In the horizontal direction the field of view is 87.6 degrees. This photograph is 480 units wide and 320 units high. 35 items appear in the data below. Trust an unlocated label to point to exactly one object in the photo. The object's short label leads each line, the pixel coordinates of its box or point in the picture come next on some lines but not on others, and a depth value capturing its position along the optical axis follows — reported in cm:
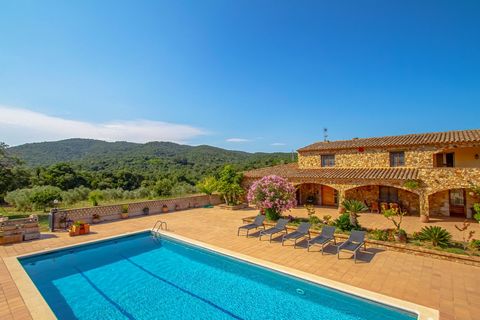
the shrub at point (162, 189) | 2533
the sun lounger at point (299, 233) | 1013
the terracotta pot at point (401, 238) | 960
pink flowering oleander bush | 1282
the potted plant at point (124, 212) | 1619
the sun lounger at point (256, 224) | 1176
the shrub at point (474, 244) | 844
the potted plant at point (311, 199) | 2055
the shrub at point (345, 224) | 1112
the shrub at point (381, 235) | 995
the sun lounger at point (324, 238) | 938
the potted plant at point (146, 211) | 1752
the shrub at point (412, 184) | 1420
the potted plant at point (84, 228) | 1232
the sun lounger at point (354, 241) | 895
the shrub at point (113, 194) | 2511
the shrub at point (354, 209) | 1148
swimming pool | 598
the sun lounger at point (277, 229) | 1081
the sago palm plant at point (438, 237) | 902
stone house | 1434
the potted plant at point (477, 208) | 889
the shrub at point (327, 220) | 1211
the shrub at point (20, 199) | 1775
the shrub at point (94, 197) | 1798
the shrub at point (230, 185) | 2006
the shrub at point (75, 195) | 2286
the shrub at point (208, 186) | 2073
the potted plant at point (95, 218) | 1481
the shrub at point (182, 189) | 2544
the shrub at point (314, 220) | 1252
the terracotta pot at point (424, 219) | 1400
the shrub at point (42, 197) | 1694
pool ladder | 1321
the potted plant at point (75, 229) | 1203
